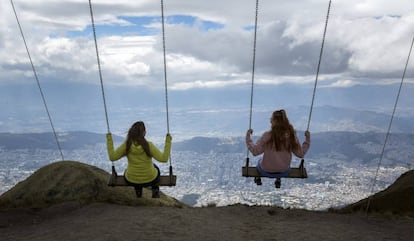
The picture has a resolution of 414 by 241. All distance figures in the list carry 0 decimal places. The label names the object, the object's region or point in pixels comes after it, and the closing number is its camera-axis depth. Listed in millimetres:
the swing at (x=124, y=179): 9705
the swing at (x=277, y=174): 9867
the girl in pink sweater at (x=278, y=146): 9305
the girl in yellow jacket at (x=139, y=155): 9227
